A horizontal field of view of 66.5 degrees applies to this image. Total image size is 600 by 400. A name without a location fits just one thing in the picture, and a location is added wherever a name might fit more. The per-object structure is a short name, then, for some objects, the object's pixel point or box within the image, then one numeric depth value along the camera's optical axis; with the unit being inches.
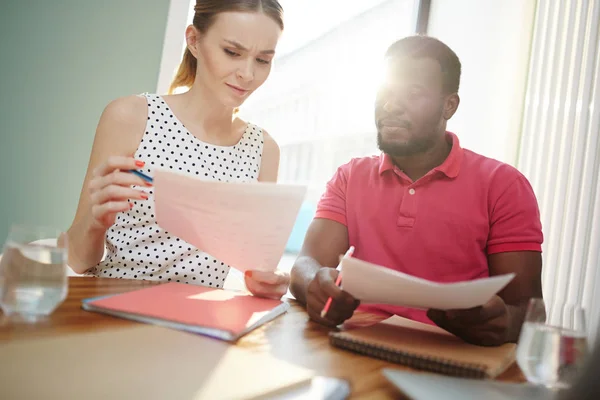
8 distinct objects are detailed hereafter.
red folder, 25.6
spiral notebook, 23.5
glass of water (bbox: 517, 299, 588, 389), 21.9
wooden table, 21.2
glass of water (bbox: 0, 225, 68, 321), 22.4
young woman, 48.4
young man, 47.1
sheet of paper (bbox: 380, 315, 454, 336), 32.9
